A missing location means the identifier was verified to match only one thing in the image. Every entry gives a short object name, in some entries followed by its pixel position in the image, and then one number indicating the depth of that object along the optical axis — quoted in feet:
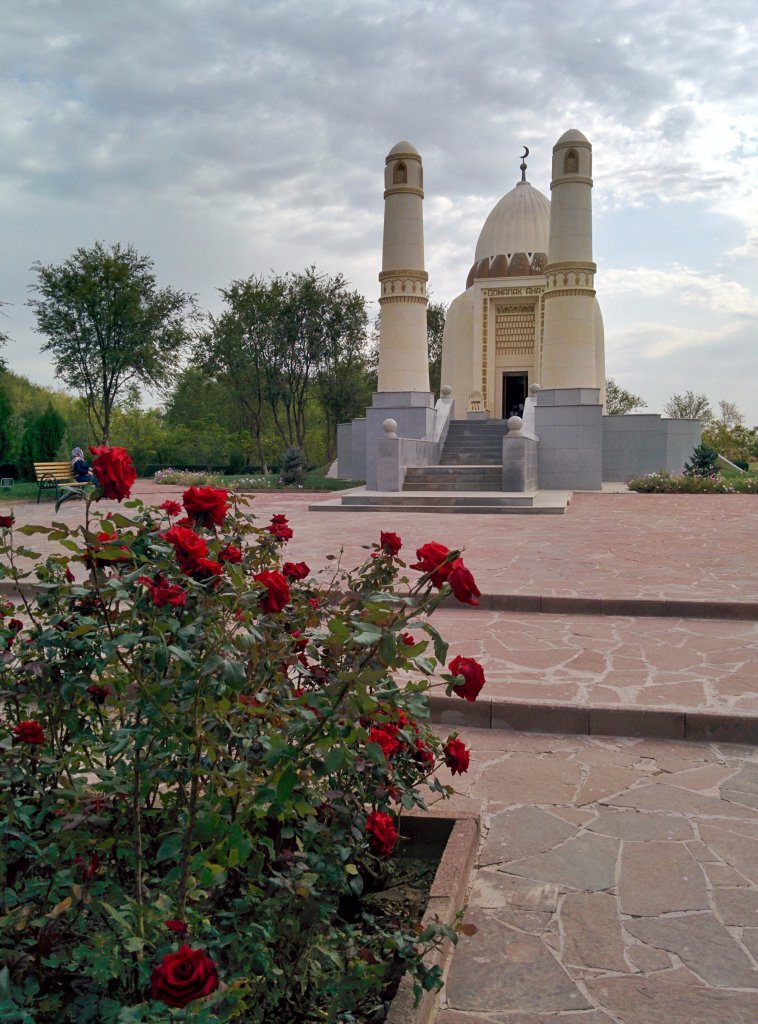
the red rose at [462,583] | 6.04
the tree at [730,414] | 162.20
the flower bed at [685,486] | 65.98
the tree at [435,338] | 145.38
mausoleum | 70.74
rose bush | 5.61
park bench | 64.59
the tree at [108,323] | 82.69
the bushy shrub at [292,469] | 81.46
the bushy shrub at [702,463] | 72.23
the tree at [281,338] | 99.09
